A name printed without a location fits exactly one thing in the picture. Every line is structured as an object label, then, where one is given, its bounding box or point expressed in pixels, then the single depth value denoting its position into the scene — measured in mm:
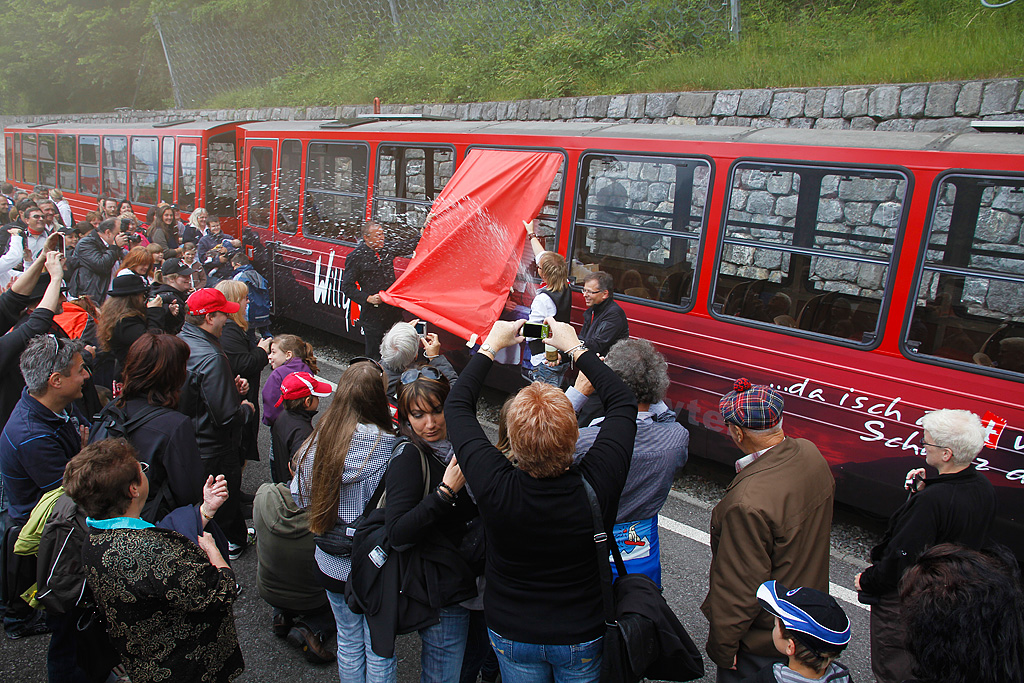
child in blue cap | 1846
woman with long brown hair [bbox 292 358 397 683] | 2623
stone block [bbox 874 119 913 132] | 7461
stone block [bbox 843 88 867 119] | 7777
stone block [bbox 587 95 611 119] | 10516
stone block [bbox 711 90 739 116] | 8906
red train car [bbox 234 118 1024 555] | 4273
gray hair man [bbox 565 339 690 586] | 2652
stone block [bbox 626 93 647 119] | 9984
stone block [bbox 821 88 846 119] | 7957
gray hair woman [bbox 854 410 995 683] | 2568
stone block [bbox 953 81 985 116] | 7012
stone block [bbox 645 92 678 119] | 9641
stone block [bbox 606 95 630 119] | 10219
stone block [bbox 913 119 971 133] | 7117
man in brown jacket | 2350
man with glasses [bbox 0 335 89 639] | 2912
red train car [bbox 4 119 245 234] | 11812
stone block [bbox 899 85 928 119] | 7371
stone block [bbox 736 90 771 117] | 8594
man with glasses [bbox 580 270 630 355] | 5242
